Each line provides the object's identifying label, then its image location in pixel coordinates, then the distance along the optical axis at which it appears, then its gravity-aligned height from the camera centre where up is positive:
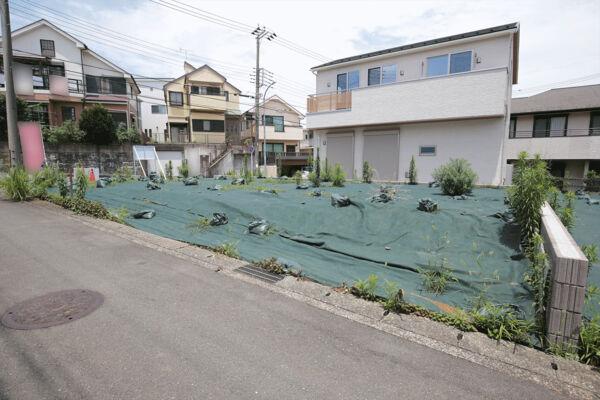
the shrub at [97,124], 20.45 +2.36
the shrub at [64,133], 19.34 +1.66
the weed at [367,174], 12.38 -0.47
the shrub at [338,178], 10.22 -0.53
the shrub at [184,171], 15.10 -0.51
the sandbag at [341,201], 6.28 -0.80
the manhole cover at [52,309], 2.61 -1.37
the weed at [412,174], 11.75 -0.45
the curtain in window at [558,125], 18.92 +2.39
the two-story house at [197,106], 30.02 +5.41
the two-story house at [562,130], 17.89 +2.14
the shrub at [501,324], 2.38 -1.28
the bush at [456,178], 7.82 -0.38
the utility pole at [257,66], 21.22 +6.58
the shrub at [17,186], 8.36 -0.73
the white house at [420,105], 11.43 +2.37
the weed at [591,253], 3.09 -0.90
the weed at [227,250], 4.36 -1.28
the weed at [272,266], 3.74 -1.30
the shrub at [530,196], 3.81 -0.40
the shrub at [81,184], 7.58 -0.60
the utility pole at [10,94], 8.77 +1.90
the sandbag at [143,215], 6.46 -1.15
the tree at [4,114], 18.25 +2.79
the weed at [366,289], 3.04 -1.28
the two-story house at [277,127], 34.91 +4.00
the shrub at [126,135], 21.78 +1.83
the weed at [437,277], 3.37 -1.31
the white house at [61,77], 22.30 +6.38
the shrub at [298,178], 11.84 -0.66
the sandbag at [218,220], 5.78 -1.11
